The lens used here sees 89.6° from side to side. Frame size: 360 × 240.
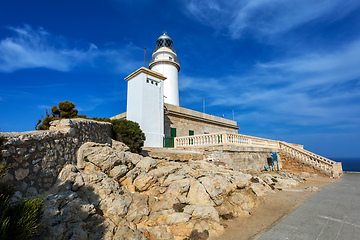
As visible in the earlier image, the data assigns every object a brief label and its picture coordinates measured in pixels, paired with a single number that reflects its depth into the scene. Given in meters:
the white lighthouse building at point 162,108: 13.44
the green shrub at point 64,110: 11.48
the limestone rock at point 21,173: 3.55
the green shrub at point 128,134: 9.23
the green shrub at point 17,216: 2.04
